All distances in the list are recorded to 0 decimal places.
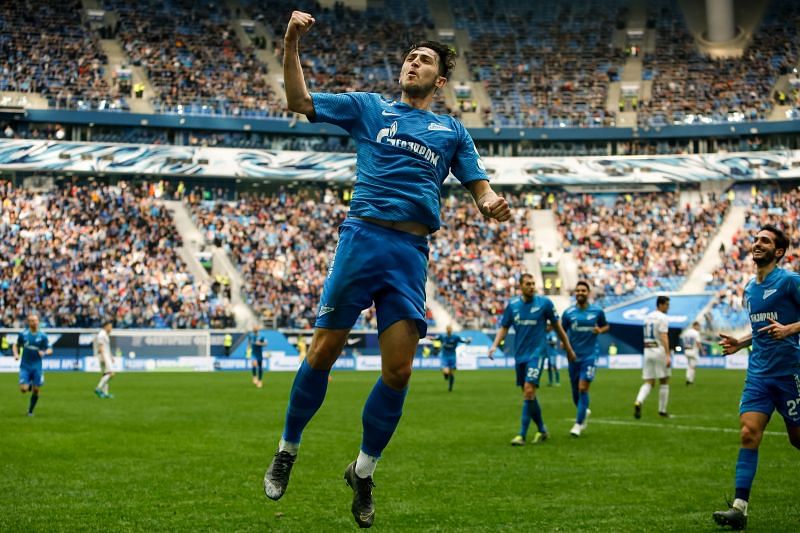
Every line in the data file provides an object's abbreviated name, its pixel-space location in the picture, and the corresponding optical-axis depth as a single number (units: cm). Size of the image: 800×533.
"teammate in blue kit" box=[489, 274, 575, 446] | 1780
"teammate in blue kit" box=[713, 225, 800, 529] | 1018
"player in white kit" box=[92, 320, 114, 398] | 2944
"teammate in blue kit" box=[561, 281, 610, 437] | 1917
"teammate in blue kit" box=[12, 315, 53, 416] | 2352
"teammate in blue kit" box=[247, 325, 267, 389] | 3562
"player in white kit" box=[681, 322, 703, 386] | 3609
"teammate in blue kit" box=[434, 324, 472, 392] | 3436
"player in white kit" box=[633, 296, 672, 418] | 2247
